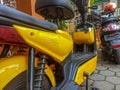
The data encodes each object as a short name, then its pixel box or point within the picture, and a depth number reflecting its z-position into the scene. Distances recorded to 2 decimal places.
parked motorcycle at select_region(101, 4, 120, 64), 1.32
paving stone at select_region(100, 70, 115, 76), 1.23
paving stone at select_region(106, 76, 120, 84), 1.11
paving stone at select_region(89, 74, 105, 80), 1.16
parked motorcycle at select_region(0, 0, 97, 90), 0.48
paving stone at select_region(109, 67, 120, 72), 1.30
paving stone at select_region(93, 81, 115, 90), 1.03
